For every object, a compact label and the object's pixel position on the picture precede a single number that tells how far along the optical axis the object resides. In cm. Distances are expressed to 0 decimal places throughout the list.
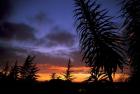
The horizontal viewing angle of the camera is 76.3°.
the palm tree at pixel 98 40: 994
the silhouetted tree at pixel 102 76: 983
